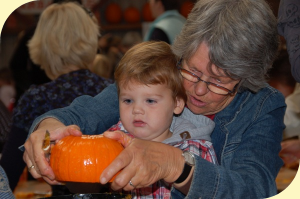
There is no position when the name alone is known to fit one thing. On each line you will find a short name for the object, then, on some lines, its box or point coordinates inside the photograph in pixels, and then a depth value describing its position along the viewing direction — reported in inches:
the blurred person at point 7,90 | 304.4
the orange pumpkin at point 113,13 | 393.1
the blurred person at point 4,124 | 131.7
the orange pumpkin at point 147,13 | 385.1
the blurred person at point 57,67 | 121.6
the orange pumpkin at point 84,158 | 72.6
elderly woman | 70.4
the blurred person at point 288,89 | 162.1
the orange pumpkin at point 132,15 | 391.5
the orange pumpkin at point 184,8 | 354.6
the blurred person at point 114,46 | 283.7
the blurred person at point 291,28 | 81.8
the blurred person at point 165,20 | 170.4
